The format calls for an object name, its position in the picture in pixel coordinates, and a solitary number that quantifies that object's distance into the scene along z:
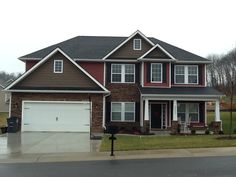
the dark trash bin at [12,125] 30.55
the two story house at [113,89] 32.06
